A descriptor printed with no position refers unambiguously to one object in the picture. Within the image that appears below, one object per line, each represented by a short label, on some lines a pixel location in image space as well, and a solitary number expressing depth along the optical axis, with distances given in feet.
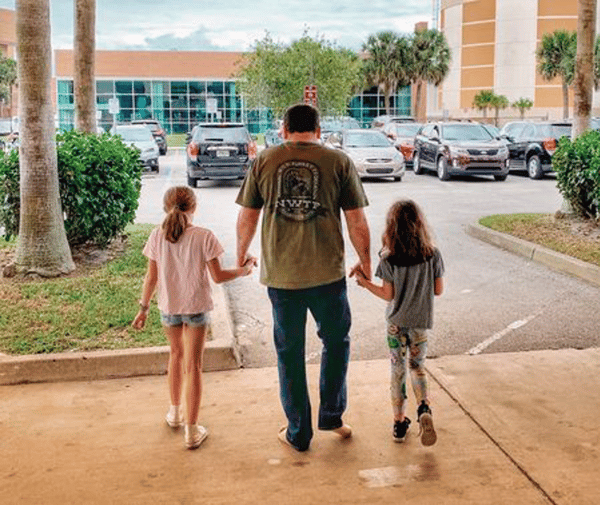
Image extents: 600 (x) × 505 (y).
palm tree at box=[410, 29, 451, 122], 212.23
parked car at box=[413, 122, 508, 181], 75.82
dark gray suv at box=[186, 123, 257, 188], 72.18
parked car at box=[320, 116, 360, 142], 119.38
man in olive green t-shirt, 14.69
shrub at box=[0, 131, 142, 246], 31.19
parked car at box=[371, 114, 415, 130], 136.46
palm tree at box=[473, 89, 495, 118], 207.63
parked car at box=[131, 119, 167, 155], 130.00
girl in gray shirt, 15.26
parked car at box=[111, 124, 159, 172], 88.33
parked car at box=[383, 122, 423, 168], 92.17
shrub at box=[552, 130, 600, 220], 38.19
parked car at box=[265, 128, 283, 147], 121.94
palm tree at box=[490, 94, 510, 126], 208.13
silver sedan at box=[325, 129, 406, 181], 76.13
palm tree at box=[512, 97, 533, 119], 207.21
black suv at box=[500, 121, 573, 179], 78.07
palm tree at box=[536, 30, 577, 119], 170.23
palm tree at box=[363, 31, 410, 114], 211.41
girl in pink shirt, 15.61
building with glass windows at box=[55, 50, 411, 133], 219.61
